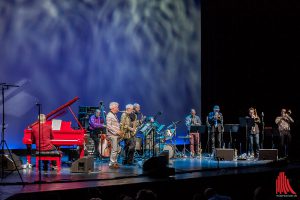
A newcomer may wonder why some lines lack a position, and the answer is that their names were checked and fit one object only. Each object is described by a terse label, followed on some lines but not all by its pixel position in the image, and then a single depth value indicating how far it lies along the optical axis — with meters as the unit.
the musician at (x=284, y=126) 14.05
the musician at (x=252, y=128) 13.20
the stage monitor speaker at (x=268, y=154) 12.46
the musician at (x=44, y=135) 9.84
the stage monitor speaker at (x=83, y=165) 9.61
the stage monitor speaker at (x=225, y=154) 12.51
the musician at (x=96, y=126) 12.72
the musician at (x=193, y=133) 15.02
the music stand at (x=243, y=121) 13.13
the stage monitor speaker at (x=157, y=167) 8.76
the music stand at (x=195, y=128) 14.13
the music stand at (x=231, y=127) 13.56
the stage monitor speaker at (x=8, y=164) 9.70
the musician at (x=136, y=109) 12.14
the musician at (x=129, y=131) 10.88
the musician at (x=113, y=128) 10.51
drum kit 12.53
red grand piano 10.61
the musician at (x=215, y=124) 14.30
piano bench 9.81
